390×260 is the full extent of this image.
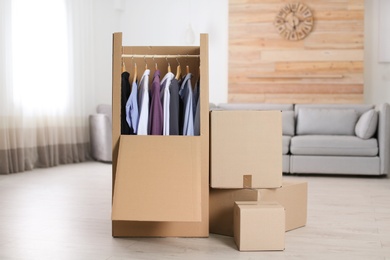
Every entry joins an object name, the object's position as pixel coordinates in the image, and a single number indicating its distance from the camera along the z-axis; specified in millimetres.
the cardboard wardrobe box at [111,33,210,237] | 2627
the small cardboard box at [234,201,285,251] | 2594
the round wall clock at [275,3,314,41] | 7188
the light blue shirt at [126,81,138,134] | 2960
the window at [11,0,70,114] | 6039
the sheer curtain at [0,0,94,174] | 5809
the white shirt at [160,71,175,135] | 2963
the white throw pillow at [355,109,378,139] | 5859
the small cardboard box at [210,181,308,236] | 2906
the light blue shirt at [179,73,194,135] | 2965
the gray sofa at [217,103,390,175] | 5766
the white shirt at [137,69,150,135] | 2957
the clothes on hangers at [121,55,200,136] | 2961
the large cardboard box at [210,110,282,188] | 2871
